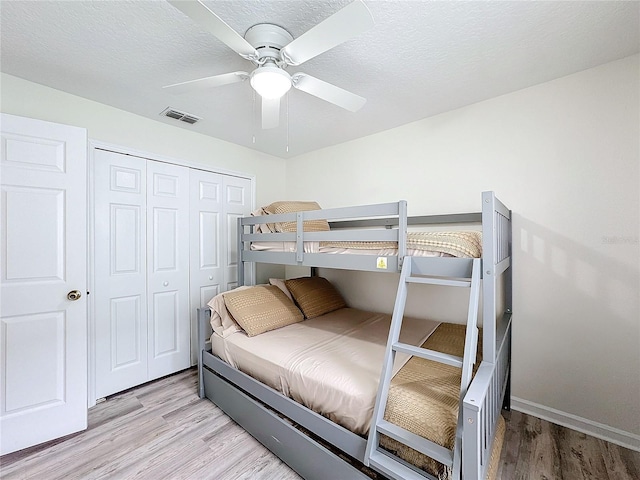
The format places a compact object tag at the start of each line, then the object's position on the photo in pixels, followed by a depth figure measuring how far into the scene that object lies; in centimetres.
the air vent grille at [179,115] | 247
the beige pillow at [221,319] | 225
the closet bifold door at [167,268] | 265
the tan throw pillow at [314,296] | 269
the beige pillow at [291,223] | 234
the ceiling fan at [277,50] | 109
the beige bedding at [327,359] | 144
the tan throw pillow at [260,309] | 220
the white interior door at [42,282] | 177
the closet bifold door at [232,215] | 318
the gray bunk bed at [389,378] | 117
